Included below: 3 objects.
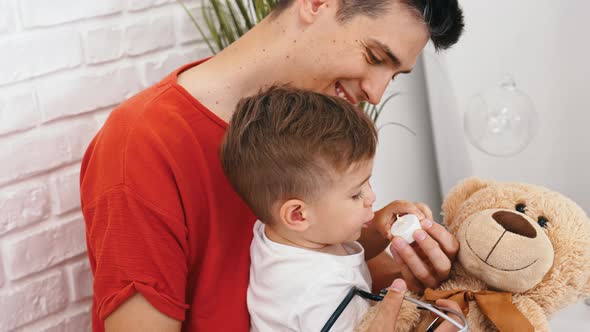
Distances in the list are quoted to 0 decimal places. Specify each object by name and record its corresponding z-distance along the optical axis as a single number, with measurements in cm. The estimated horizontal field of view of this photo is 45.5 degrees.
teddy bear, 123
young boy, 114
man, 120
